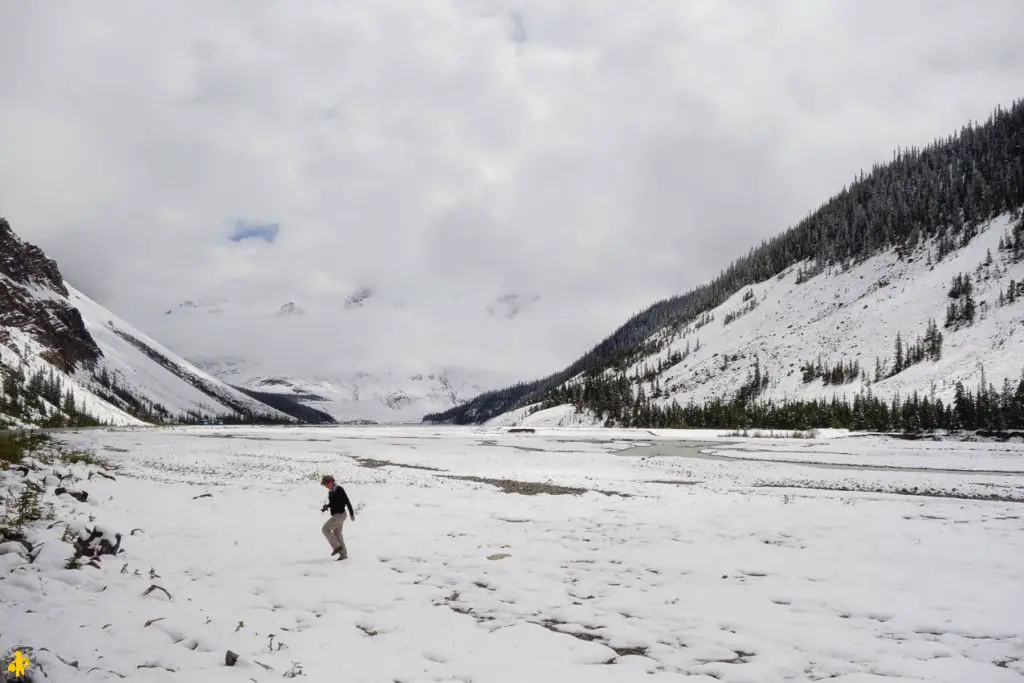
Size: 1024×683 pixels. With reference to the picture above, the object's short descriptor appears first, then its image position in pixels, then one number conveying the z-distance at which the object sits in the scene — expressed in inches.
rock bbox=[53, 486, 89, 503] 636.7
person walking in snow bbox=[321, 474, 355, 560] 551.2
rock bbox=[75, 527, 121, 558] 448.1
